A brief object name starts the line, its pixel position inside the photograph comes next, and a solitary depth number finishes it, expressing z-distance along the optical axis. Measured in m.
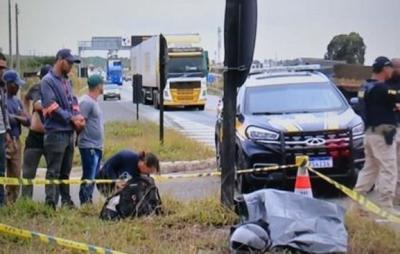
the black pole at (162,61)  13.66
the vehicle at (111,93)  54.20
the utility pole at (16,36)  45.77
